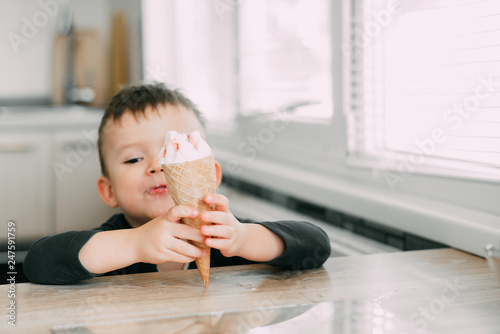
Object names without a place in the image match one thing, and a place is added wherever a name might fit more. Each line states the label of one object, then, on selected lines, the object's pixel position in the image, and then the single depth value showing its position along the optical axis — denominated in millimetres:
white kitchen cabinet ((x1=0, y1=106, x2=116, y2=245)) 2900
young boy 922
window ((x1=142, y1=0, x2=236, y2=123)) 2689
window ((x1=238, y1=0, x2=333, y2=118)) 1879
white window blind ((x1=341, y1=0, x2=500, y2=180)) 1210
